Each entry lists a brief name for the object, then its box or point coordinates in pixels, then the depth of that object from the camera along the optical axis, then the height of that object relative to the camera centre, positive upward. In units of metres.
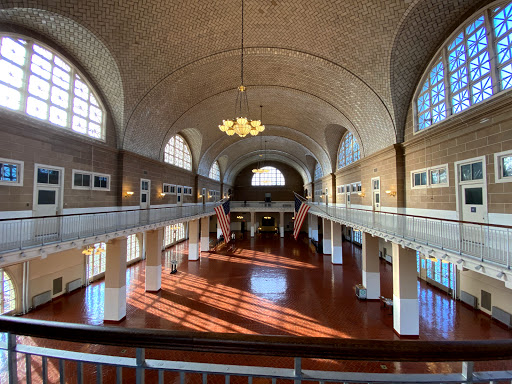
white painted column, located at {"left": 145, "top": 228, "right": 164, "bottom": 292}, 13.37 -3.26
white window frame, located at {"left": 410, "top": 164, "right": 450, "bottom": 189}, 8.80 +0.94
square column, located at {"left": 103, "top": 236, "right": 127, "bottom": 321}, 10.11 -3.34
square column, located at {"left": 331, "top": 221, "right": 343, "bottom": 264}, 19.39 -3.26
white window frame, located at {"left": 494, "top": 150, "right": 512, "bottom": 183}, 6.64 +0.83
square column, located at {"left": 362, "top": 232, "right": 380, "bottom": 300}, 12.63 -3.42
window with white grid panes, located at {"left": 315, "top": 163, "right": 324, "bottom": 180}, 29.56 +3.34
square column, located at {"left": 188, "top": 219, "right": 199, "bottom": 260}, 20.11 -3.20
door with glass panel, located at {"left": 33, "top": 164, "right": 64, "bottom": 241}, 8.40 +0.33
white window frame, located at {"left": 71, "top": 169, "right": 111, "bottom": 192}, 9.89 +0.92
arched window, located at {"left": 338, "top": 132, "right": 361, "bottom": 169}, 17.91 +3.73
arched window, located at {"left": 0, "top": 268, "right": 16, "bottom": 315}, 9.97 -3.82
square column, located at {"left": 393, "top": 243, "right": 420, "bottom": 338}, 9.12 -3.39
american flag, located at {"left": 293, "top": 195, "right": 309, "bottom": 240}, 17.97 -1.24
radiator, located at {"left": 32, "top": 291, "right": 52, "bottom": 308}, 10.88 -4.38
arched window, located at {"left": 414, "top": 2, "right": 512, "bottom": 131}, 6.98 +4.30
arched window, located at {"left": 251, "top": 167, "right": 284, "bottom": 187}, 41.81 +3.62
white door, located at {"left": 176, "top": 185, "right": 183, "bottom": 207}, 19.59 +0.39
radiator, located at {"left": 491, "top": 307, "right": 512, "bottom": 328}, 9.34 -4.44
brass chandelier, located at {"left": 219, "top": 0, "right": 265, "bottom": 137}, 9.81 +2.94
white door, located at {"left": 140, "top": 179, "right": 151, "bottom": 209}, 14.23 +0.40
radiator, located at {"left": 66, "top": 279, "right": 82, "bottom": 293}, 12.61 -4.37
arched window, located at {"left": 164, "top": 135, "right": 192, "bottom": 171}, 18.80 +3.76
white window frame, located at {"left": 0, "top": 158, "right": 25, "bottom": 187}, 7.47 +0.84
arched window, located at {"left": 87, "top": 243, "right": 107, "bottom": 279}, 14.20 -3.78
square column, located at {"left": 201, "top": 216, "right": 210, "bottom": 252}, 24.02 -3.65
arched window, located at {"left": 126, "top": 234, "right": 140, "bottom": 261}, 18.66 -3.69
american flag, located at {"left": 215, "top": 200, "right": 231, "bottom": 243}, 18.56 -1.52
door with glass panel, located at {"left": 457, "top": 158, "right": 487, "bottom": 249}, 7.25 +0.21
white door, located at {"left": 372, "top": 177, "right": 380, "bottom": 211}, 13.69 +0.37
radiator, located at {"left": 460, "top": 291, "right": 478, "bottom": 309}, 10.99 -4.47
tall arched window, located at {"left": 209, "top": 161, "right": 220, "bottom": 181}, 30.44 +3.48
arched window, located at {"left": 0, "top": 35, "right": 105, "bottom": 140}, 7.93 +4.08
